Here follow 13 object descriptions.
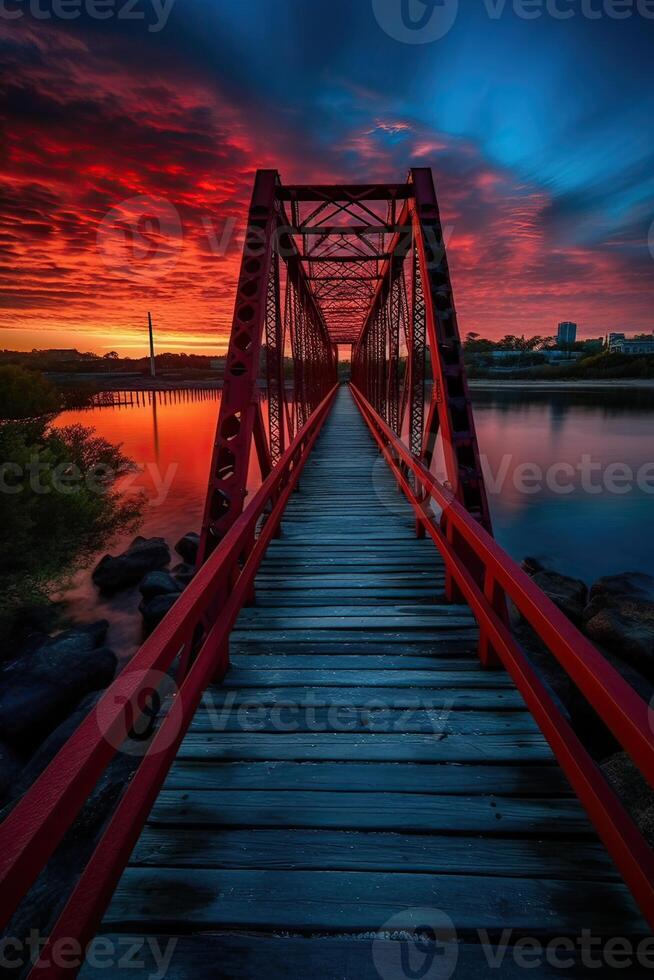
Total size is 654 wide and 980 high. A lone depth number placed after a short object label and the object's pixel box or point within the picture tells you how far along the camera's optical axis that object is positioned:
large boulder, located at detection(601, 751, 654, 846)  3.62
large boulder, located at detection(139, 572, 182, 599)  10.88
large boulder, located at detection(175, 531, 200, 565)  14.84
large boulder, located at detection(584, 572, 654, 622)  10.18
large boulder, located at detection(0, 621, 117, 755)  6.38
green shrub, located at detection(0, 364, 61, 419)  33.88
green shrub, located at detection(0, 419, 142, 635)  12.30
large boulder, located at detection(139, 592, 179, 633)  9.91
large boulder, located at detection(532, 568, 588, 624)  10.02
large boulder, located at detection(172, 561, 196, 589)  12.30
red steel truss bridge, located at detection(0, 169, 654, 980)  1.78
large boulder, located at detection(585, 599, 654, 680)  7.87
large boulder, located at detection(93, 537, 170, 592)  13.14
